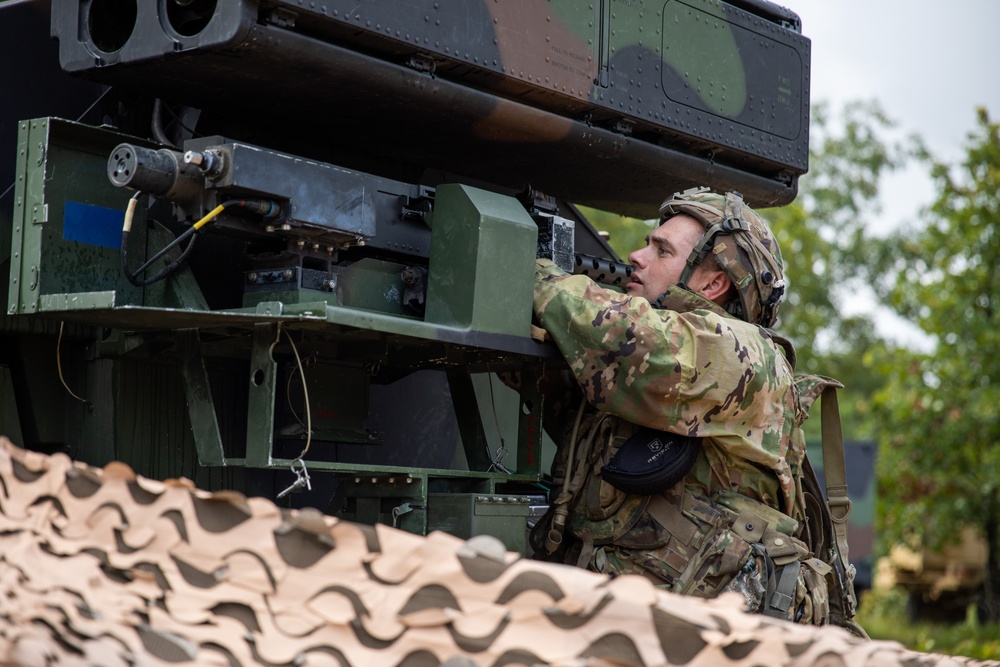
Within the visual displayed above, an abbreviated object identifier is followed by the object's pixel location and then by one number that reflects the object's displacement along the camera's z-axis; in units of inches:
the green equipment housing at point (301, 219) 288.2
